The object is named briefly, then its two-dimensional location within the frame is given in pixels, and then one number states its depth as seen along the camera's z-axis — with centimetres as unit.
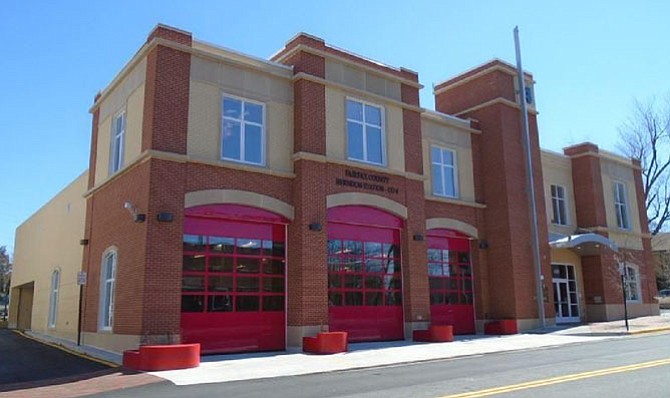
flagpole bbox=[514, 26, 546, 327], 2595
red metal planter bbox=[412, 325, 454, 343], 2064
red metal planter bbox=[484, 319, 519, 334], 2442
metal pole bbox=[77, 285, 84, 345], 2096
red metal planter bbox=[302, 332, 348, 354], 1725
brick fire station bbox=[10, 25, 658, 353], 1769
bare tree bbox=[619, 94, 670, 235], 4938
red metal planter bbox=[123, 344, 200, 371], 1392
